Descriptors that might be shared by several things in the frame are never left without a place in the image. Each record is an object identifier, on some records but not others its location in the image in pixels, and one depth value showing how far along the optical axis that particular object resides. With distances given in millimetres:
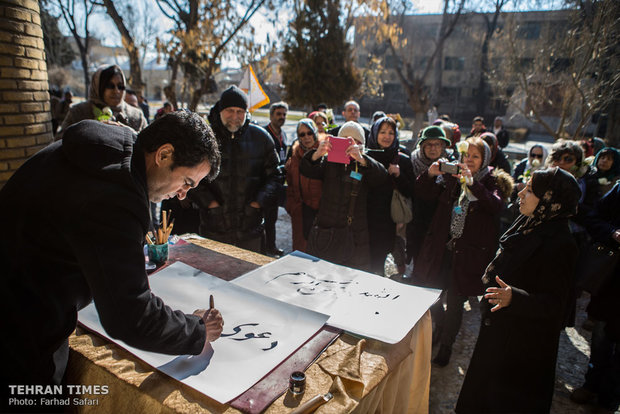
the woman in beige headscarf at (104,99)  3072
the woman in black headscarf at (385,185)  3436
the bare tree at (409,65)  12602
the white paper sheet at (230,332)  1187
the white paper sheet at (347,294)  1528
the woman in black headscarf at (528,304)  1911
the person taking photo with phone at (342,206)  3182
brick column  2830
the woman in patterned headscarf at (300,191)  3939
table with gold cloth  1120
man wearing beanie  3123
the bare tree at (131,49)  6691
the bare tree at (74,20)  14062
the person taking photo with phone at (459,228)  2904
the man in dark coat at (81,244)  984
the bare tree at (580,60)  5590
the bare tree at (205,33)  7270
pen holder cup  1953
